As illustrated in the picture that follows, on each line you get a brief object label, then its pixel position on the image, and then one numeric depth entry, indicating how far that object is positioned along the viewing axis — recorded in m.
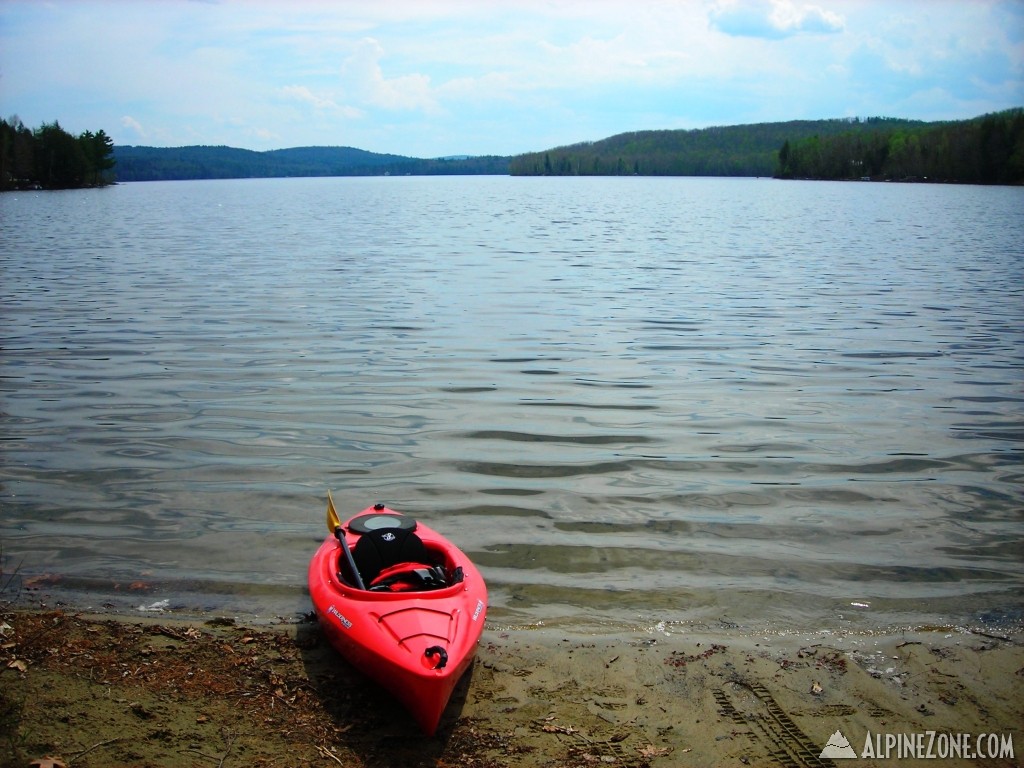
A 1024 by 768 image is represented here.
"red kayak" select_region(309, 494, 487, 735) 5.01
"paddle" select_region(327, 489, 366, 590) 6.00
